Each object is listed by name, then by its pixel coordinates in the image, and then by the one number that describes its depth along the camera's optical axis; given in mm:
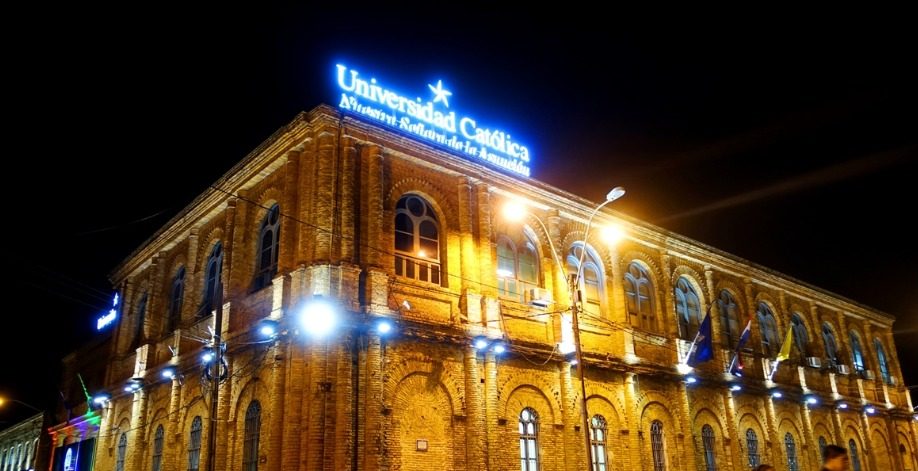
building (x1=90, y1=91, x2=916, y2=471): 16969
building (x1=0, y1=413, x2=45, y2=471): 43219
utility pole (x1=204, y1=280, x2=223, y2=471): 15391
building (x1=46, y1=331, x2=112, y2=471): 28484
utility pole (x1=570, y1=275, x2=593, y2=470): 15609
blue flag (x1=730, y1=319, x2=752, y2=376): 25809
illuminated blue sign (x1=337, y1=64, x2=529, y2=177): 19969
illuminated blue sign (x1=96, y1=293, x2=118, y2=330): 29662
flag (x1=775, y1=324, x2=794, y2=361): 27031
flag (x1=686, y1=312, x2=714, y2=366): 23672
